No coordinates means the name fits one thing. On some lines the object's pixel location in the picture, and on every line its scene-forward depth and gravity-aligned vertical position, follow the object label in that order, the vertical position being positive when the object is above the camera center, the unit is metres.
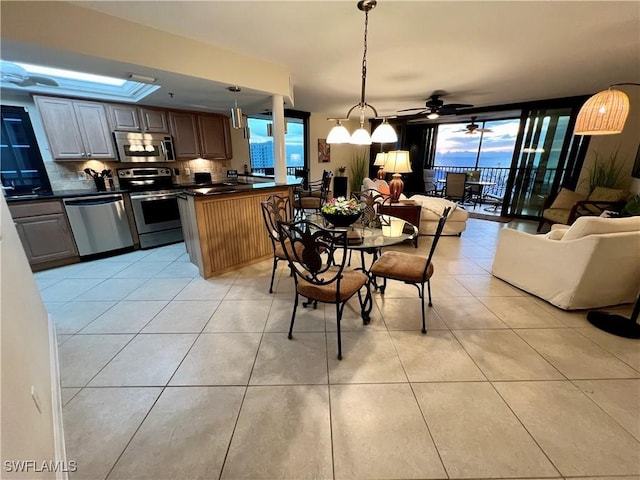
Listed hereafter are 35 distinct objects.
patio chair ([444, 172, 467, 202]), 6.72 -0.58
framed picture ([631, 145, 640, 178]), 4.37 -0.08
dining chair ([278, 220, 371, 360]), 1.62 -0.81
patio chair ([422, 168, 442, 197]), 7.99 -0.60
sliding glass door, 5.27 +0.09
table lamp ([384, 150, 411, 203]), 3.41 +0.02
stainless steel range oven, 3.77 -0.60
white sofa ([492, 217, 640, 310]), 2.11 -0.85
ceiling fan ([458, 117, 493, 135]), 6.98 +0.93
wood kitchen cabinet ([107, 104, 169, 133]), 3.67 +0.67
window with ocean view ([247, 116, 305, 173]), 5.27 +0.48
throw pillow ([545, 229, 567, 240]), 2.46 -0.67
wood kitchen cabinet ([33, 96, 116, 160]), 3.23 +0.47
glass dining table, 1.95 -0.58
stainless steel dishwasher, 3.30 -0.76
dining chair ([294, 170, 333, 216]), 4.23 -0.66
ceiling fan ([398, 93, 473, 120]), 4.54 +1.00
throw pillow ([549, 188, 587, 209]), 4.51 -0.61
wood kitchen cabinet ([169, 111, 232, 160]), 4.24 +0.50
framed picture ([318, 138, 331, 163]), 6.97 +0.35
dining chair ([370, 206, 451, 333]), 2.02 -0.84
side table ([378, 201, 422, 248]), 3.83 -0.70
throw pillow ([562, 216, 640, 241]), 2.13 -0.52
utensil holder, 3.68 -0.28
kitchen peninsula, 2.84 -0.73
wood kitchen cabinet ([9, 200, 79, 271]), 2.98 -0.81
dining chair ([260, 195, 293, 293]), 2.49 -0.48
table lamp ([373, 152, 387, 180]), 4.17 +0.06
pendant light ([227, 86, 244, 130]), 3.15 +0.56
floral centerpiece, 2.17 -0.40
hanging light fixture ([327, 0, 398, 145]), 2.36 +0.26
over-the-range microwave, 3.76 +0.26
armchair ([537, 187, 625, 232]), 4.08 -0.67
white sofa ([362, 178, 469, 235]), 4.19 -0.85
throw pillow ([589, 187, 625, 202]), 4.29 -0.52
